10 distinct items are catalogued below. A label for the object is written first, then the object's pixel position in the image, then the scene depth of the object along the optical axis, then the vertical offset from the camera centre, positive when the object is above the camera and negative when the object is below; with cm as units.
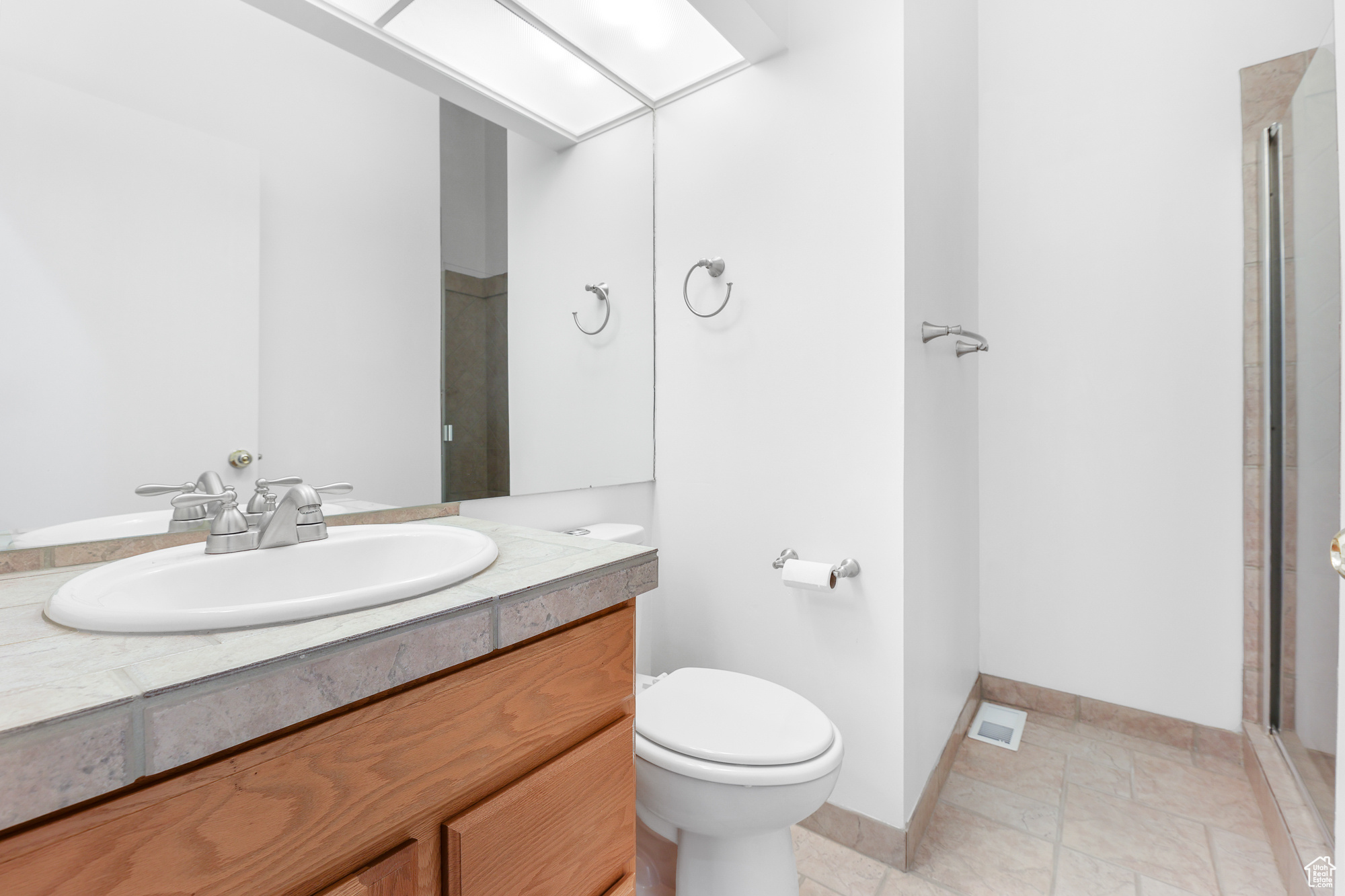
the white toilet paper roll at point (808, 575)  138 -32
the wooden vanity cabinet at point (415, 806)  41 -32
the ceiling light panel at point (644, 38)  150 +111
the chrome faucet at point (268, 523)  80 -11
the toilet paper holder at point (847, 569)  140 -31
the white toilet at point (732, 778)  103 -60
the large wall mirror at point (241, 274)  81 +31
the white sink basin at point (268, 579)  54 -16
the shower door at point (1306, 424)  123 +4
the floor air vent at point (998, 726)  193 -99
